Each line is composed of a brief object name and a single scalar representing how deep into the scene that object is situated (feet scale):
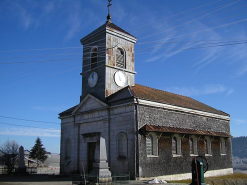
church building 73.31
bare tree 101.86
